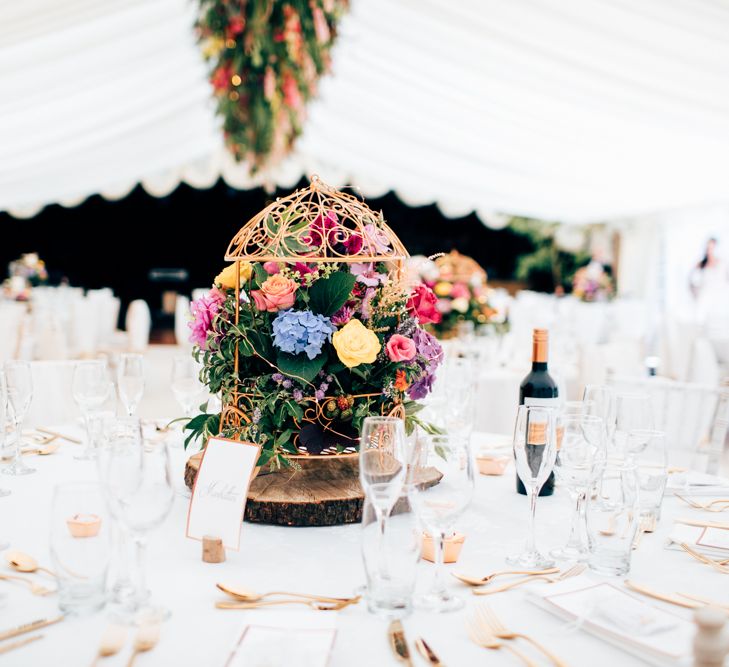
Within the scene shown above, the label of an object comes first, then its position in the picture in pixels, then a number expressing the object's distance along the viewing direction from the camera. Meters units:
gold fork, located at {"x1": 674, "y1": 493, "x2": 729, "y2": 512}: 1.66
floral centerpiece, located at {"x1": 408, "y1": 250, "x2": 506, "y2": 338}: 4.48
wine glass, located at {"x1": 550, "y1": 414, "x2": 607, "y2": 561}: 1.32
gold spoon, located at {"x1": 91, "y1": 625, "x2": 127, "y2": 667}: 0.92
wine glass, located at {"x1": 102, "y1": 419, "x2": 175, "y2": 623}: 1.01
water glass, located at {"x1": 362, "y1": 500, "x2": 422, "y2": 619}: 1.06
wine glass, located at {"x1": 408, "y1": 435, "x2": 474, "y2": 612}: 1.09
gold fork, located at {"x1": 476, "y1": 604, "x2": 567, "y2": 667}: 0.95
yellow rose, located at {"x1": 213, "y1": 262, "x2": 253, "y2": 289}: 1.64
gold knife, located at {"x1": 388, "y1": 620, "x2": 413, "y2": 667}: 0.94
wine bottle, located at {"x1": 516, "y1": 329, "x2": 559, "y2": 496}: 1.73
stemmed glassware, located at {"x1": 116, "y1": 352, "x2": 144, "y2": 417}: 2.01
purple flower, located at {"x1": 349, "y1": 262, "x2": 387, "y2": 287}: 1.58
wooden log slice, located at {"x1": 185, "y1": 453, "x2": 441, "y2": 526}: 1.44
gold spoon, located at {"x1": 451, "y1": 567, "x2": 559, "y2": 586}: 1.18
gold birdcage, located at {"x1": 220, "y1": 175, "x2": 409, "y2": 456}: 1.54
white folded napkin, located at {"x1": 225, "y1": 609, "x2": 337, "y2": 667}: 0.92
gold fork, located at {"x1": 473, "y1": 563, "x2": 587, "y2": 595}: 1.16
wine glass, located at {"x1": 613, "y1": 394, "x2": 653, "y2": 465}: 1.69
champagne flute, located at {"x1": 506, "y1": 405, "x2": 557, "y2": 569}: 1.29
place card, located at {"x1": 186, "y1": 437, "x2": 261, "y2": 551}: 1.29
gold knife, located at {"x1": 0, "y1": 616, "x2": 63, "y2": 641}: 0.97
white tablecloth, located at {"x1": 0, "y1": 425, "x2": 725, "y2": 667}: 0.96
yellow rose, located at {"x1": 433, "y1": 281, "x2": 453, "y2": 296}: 4.47
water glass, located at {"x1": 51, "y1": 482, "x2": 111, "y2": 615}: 1.02
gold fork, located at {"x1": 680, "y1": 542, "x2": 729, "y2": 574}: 1.30
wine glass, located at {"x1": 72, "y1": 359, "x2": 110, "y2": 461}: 1.88
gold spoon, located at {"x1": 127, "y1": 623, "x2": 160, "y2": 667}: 0.94
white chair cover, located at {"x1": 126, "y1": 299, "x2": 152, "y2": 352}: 6.82
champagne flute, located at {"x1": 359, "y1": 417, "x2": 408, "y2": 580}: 1.09
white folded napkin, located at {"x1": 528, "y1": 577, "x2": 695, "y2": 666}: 0.96
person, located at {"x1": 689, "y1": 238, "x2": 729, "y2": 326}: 8.19
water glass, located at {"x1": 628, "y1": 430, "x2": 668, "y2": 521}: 1.39
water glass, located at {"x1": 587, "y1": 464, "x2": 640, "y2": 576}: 1.26
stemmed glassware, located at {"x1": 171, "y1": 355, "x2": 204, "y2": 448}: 1.99
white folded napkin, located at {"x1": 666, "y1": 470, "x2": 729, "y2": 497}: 1.78
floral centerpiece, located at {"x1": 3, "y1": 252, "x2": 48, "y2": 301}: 7.90
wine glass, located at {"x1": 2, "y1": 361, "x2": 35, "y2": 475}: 1.79
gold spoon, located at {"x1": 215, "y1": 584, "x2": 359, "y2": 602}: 1.09
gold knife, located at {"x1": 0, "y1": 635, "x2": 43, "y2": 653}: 0.94
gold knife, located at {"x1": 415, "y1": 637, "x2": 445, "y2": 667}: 0.93
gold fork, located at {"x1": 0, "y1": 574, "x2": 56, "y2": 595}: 1.11
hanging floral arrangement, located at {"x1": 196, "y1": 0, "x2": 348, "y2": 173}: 4.78
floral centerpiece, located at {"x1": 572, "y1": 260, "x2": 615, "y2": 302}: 9.29
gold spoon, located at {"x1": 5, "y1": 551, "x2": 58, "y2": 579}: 1.20
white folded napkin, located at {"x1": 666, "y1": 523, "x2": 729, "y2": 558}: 1.36
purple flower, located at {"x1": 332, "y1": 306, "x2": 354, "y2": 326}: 1.56
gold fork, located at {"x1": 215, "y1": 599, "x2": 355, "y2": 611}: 1.08
